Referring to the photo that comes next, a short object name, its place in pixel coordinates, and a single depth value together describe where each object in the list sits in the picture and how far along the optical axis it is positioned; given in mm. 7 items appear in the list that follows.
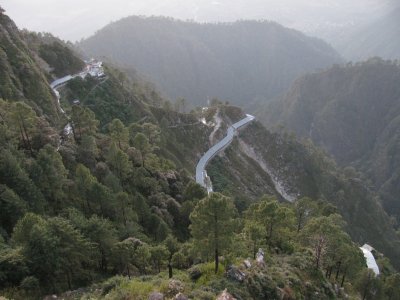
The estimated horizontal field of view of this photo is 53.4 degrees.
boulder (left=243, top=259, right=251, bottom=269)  38516
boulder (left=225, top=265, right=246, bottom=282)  35188
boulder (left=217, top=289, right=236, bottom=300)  30461
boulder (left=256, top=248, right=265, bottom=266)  41525
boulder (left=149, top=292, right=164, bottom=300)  29312
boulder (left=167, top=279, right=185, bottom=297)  30755
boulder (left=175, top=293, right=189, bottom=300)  28855
